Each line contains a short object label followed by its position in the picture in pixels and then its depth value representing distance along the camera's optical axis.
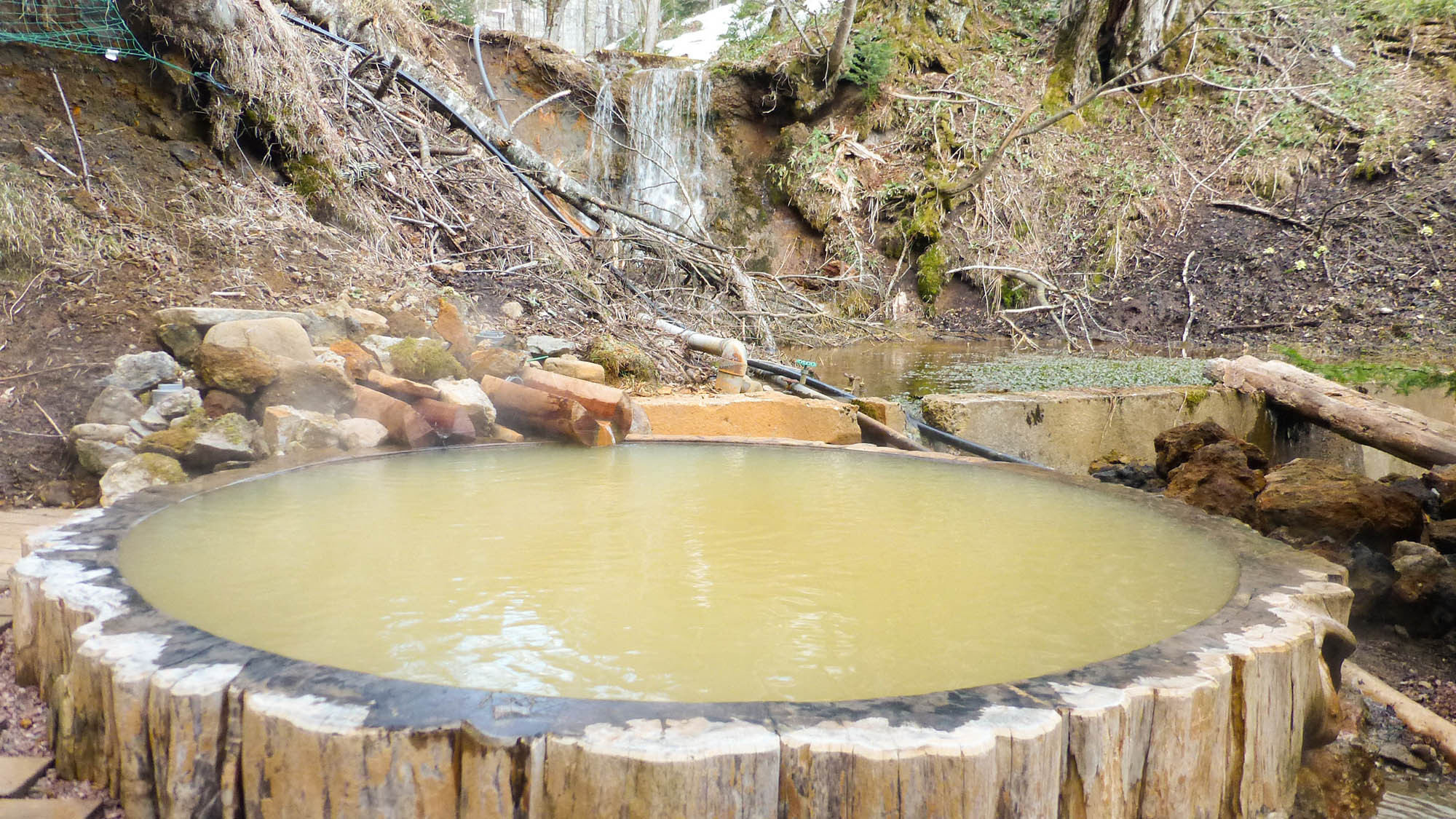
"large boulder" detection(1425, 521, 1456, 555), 2.73
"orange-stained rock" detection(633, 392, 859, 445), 4.02
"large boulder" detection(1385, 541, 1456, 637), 2.58
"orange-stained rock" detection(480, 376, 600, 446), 3.25
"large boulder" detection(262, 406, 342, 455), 3.07
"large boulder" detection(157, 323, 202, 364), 3.55
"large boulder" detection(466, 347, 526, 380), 3.90
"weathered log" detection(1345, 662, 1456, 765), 1.95
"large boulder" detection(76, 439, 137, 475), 3.02
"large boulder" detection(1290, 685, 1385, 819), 1.60
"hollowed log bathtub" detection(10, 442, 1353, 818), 1.10
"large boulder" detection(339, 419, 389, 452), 3.16
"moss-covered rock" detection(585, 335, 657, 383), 4.79
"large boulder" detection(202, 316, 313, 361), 3.42
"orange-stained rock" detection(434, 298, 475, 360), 4.12
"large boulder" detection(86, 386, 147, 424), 3.15
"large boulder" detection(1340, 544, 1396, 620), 2.72
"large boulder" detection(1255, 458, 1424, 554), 2.92
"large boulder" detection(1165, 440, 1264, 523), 3.03
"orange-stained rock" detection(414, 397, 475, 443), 3.19
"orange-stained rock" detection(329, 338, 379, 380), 3.66
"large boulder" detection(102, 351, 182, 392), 3.32
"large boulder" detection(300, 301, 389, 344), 3.92
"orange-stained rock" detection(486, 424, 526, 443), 3.31
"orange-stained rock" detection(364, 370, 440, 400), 3.31
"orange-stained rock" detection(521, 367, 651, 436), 3.25
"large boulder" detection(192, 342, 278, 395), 3.34
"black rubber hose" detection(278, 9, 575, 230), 6.84
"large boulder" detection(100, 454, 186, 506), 2.67
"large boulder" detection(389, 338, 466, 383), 3.77
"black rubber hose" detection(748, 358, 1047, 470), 3.83
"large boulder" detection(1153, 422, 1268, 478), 3.59
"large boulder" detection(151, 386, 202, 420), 3.20
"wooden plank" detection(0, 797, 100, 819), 1.33
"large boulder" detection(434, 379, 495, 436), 3.25
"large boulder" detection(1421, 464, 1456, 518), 2.99
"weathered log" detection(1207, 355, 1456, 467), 3.66
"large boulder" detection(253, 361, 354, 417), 3.34
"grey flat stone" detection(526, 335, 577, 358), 4.62
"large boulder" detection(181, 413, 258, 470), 2.88
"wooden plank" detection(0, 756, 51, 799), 1.42
